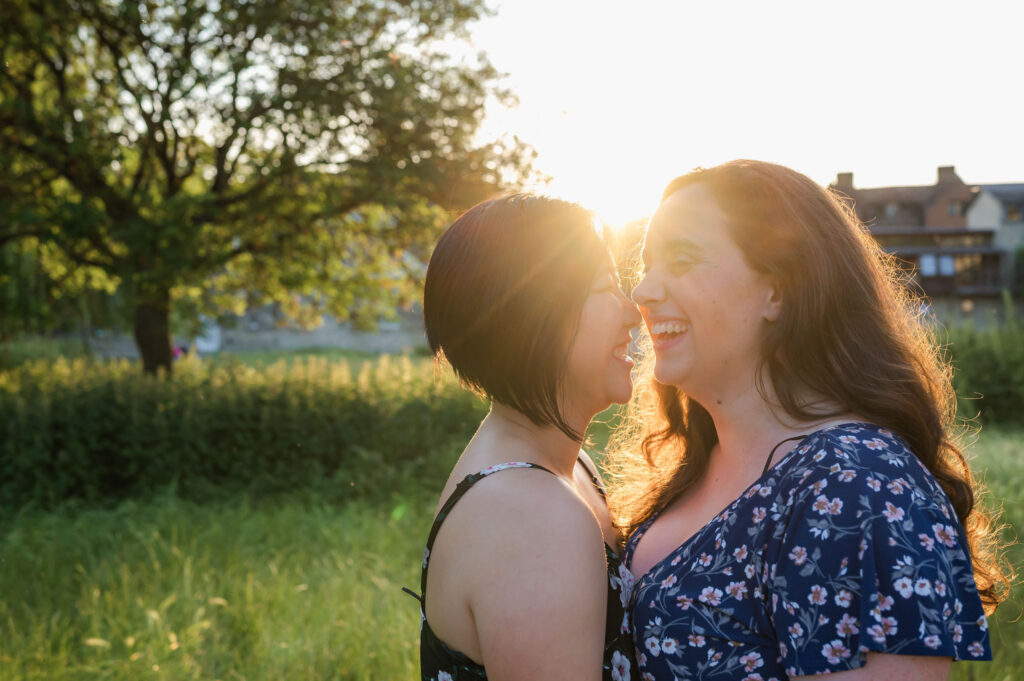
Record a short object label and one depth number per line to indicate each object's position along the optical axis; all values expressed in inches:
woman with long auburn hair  61.1
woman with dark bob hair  61.3
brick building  2015.3
